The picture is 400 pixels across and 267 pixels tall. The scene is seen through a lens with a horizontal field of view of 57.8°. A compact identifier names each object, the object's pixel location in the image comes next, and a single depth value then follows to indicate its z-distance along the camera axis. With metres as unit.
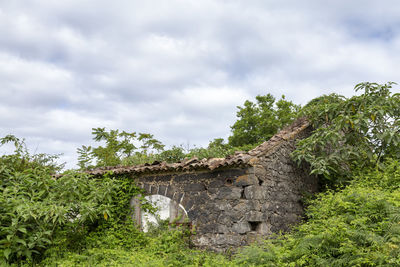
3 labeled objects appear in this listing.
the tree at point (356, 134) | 8.78
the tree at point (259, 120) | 20.34
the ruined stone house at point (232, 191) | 7.56
